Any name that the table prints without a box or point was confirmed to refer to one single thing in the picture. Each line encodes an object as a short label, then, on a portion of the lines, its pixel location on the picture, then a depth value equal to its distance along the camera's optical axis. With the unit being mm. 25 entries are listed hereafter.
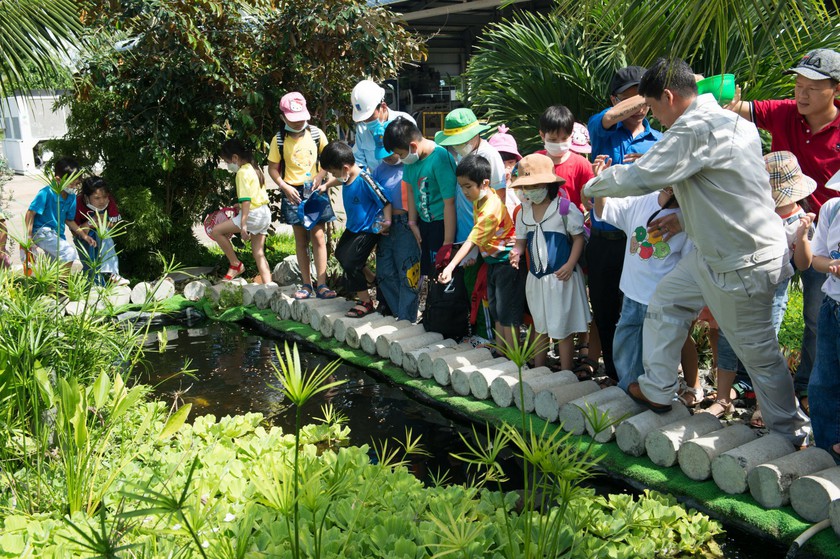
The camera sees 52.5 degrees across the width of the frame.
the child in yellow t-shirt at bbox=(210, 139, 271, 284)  7859
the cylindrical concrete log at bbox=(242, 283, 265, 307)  7852
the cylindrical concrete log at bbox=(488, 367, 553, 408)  5038
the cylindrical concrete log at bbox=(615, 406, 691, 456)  4250
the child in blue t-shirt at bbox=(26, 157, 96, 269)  7418
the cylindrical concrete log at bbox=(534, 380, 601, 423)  4688
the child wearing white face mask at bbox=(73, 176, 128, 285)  7738
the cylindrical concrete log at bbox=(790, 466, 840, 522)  3445
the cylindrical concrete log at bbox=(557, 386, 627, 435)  4543
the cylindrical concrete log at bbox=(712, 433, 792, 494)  3773
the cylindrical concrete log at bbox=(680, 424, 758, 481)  3920
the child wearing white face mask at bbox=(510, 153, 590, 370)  5070
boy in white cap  6770
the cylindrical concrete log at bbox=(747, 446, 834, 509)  3623
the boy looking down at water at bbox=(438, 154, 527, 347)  5375
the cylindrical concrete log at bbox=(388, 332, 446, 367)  5938
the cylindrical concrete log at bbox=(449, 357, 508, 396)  5324
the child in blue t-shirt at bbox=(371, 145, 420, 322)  6535
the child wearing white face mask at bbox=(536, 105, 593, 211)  5207
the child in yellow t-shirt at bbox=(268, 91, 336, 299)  7438
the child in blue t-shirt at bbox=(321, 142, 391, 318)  6543
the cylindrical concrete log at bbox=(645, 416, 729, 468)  4094
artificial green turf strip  3515
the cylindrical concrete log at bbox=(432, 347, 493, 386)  5484
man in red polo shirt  4223
